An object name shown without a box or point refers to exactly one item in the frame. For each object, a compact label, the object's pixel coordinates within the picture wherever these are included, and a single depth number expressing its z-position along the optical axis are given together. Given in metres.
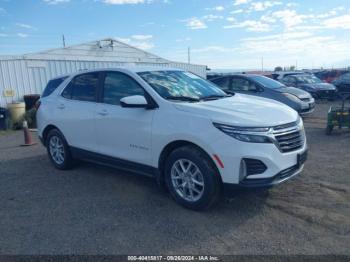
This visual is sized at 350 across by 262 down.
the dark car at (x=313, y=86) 16.09
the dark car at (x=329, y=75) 25.25
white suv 3.57
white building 12.63
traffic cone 8.62
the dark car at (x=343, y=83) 17.20
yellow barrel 11.81
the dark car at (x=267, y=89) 10.26
